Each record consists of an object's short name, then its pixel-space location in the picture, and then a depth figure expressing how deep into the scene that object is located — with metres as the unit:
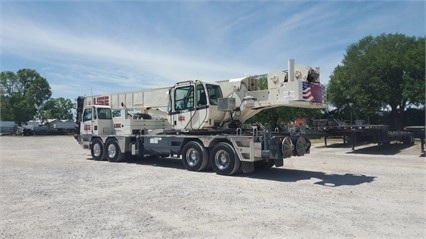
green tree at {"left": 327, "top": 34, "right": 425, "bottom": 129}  37.06
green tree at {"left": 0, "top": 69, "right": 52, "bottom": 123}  75.62
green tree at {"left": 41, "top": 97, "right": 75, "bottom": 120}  83.00
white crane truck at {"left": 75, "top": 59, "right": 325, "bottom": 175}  12.51
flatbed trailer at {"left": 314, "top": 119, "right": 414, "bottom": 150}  21.61
